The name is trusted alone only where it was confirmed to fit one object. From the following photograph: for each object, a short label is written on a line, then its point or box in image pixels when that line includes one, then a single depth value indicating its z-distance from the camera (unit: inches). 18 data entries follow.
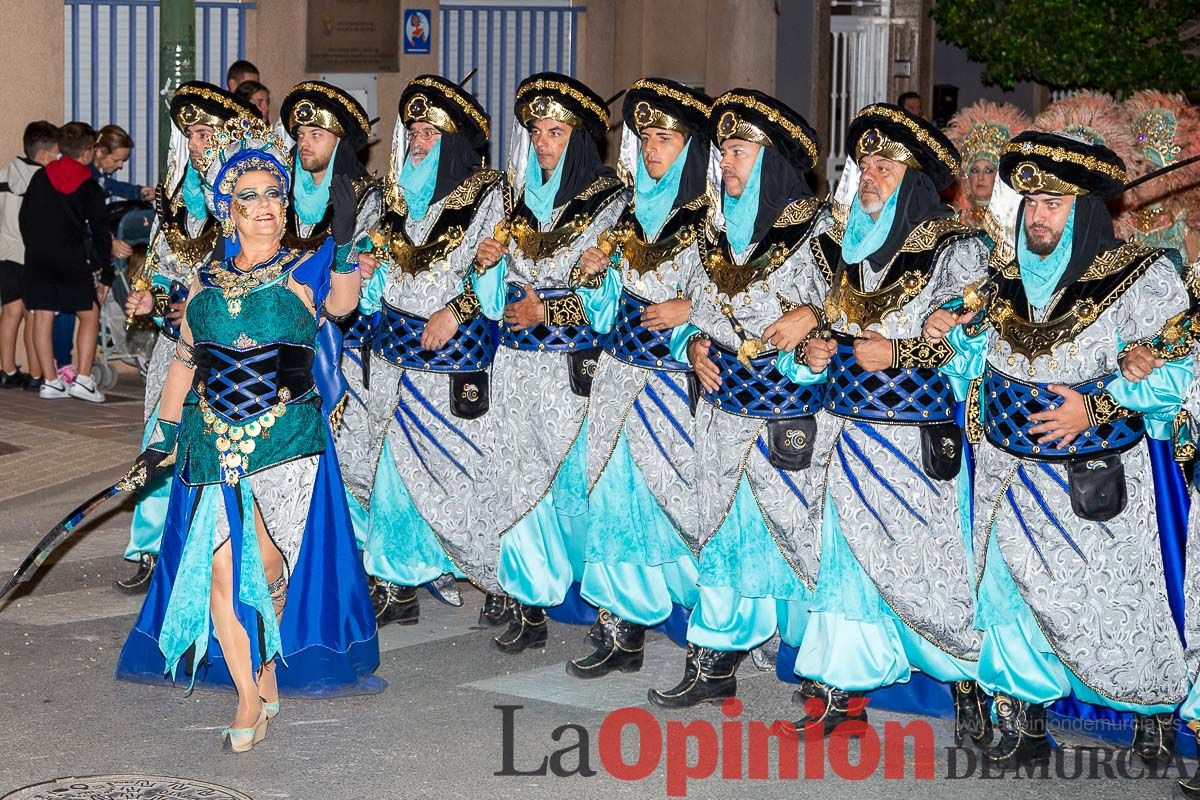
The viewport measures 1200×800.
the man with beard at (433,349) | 288.0
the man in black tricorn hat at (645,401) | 269.4
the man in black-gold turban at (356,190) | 297.9
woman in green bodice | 237.3
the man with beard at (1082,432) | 221.8
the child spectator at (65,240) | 502.3
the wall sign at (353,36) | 609.3
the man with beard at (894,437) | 238.2
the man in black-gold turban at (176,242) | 300.7
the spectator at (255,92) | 446.0
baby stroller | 525.7
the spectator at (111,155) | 530.6
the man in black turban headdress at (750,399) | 250.5
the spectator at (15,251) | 510.6
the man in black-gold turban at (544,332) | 280.7
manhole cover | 215.3
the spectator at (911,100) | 673.2
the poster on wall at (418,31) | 622.8
